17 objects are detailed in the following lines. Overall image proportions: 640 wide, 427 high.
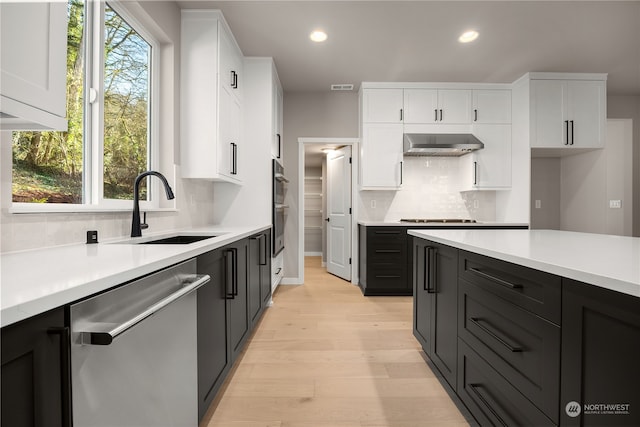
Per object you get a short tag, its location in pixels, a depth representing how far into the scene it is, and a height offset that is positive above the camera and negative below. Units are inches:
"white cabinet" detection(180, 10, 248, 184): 104.4 +40.0
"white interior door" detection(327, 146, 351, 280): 180.9 -1.8
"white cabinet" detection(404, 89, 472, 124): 160.9 +55.0
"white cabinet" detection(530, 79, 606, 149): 151.8 +48.6
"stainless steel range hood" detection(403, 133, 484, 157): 152.7 +34.1
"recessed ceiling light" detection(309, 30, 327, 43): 117.8 +68.5
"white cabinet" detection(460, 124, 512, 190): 160.9 +28.7
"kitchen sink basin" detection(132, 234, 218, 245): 85.2 -8.4
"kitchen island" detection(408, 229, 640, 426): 29.1 -14.9
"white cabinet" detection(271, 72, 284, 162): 145.3 +45.4
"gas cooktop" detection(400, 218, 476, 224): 160.4 -5.3
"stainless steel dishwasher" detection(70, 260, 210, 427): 26.6 -16.1
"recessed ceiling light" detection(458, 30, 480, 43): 118.8 +69.2
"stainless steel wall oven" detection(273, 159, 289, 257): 136.9 +1.4
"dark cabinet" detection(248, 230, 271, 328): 94.3 -22.7
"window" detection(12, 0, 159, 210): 54.8 +19.2
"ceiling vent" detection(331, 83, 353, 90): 165.5 +67.6
